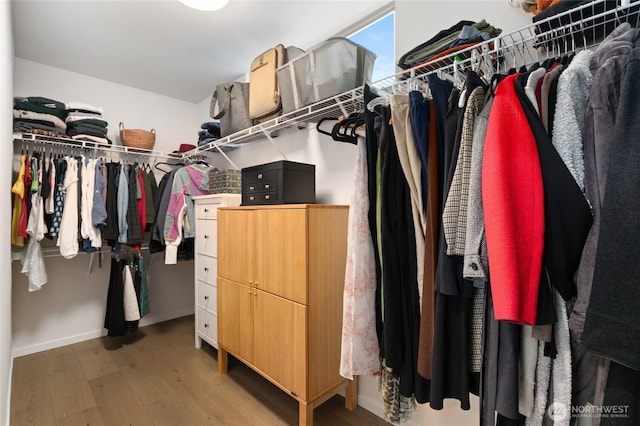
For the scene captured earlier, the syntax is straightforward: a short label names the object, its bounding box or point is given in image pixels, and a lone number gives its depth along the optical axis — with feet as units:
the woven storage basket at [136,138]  9.23
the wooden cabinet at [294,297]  5.12
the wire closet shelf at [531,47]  2.80
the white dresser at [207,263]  7.61
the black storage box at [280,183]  5.82
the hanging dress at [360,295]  3.49
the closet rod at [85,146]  7.41
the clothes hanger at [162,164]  10.56
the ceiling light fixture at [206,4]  5.27
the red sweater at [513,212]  2.09
